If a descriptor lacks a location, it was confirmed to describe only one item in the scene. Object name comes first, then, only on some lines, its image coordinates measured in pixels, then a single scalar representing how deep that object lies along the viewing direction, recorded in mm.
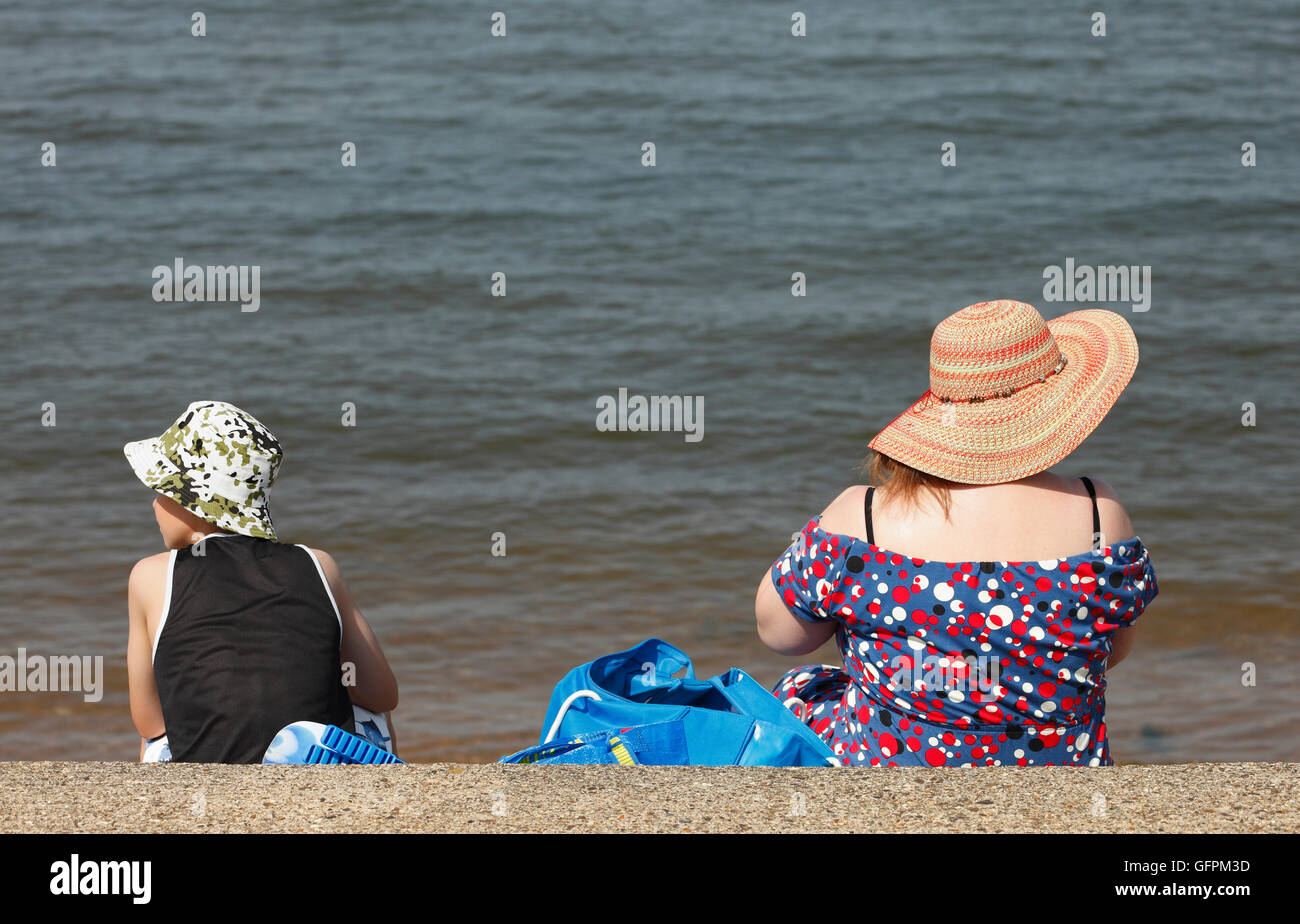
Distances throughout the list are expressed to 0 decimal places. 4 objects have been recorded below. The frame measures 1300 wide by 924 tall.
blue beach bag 5191
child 5348
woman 4941
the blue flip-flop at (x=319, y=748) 4840
